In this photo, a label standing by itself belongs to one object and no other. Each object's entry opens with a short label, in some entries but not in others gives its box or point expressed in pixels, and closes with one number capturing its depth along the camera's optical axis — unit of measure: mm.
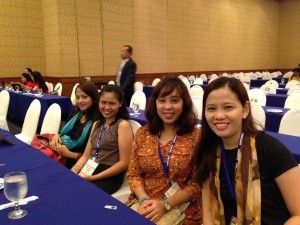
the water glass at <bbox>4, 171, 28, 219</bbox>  1131
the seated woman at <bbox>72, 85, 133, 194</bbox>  2086
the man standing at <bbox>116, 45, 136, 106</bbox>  5717
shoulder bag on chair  2404
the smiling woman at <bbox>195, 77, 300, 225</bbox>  1153
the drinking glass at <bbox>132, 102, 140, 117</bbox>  3673
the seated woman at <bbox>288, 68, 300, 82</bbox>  8233
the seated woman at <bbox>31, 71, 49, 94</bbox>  7079
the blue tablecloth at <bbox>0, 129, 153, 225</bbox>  1095
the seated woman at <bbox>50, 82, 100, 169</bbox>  2457
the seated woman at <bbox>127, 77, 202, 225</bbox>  1652
